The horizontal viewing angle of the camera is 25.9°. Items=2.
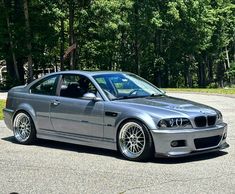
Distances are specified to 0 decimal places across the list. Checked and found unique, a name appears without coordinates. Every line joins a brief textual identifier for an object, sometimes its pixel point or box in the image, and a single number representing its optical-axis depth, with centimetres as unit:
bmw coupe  793
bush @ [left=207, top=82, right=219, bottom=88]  6243
